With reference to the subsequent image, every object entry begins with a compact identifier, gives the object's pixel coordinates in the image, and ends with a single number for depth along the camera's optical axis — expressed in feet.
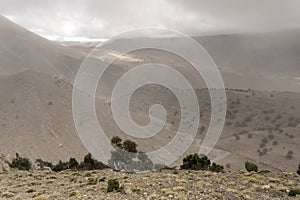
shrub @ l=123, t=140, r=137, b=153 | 142.31
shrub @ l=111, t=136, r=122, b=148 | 145.46
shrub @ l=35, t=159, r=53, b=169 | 169.48
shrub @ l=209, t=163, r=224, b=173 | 112.16
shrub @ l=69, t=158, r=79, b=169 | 130.70
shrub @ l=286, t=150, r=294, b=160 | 245.94
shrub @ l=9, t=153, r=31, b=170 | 150.00
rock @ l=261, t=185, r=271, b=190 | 70.58
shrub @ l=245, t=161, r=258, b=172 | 104.47
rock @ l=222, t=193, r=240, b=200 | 62.76
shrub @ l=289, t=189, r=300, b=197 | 66.80
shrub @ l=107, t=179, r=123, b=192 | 71.20
